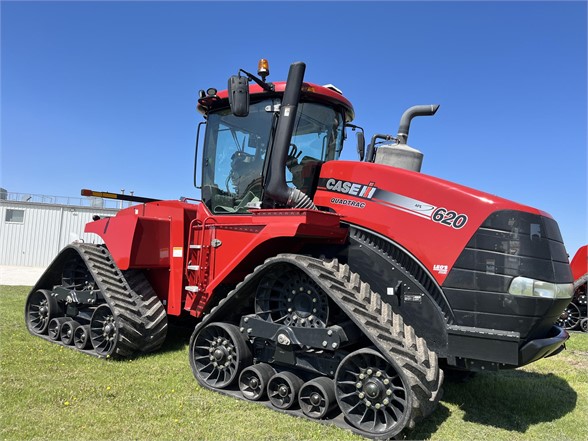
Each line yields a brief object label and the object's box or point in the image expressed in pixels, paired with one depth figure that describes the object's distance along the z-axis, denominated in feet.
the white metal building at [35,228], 84.17
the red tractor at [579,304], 34.94
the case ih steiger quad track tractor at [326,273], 12.71
